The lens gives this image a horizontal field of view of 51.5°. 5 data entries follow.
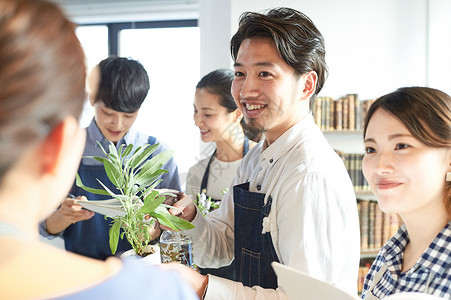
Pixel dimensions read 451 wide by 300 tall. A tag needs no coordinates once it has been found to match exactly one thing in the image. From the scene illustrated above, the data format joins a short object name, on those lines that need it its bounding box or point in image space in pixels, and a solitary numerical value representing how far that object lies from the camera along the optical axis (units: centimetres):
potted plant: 149
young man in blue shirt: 230
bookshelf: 453
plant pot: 148
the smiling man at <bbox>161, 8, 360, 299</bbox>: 131
